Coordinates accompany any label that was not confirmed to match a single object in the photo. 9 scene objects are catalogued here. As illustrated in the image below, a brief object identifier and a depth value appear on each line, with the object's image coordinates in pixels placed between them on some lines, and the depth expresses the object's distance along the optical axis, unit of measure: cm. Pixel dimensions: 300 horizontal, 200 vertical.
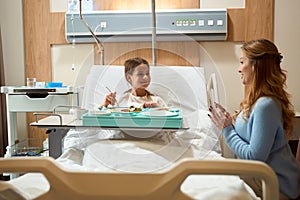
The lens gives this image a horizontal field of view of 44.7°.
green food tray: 153
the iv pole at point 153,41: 221
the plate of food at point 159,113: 157
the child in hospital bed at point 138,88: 208
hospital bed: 89
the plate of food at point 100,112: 161
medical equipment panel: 289
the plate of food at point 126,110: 162
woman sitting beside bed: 138
